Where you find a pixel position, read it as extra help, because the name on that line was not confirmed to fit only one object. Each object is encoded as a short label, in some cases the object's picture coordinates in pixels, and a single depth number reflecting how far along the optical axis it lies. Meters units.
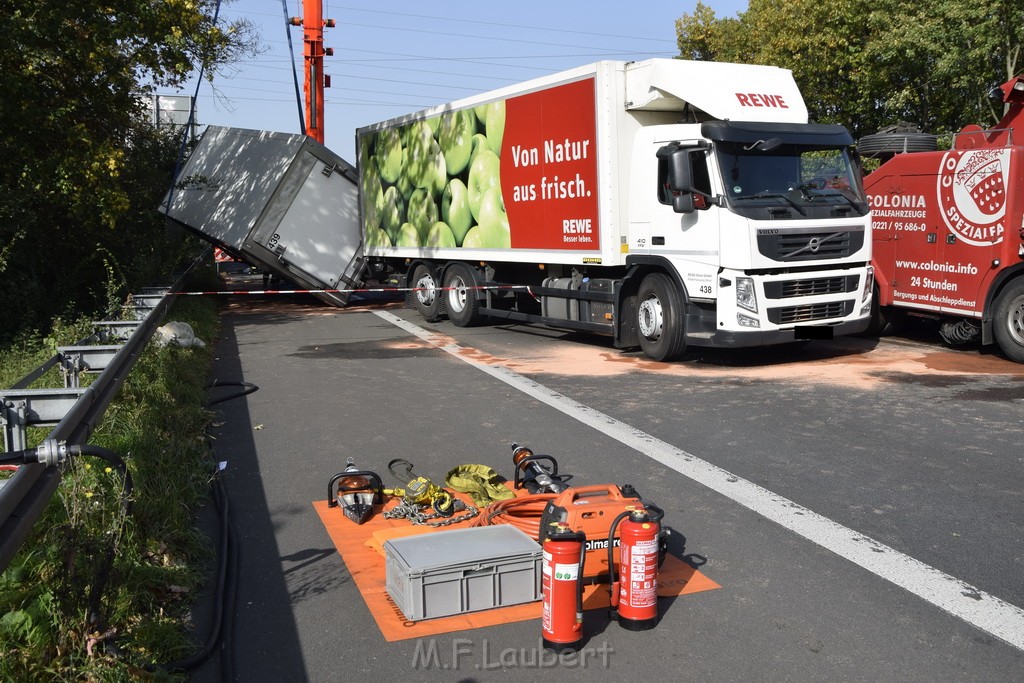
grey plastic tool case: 4.62
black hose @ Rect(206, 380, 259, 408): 10.59
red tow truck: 11.56
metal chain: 6.10
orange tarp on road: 4.63
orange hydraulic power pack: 4.96
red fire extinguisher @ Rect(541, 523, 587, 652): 4.29
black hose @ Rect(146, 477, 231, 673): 4.16
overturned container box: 19.05
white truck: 11.46
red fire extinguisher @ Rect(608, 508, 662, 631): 4.46
